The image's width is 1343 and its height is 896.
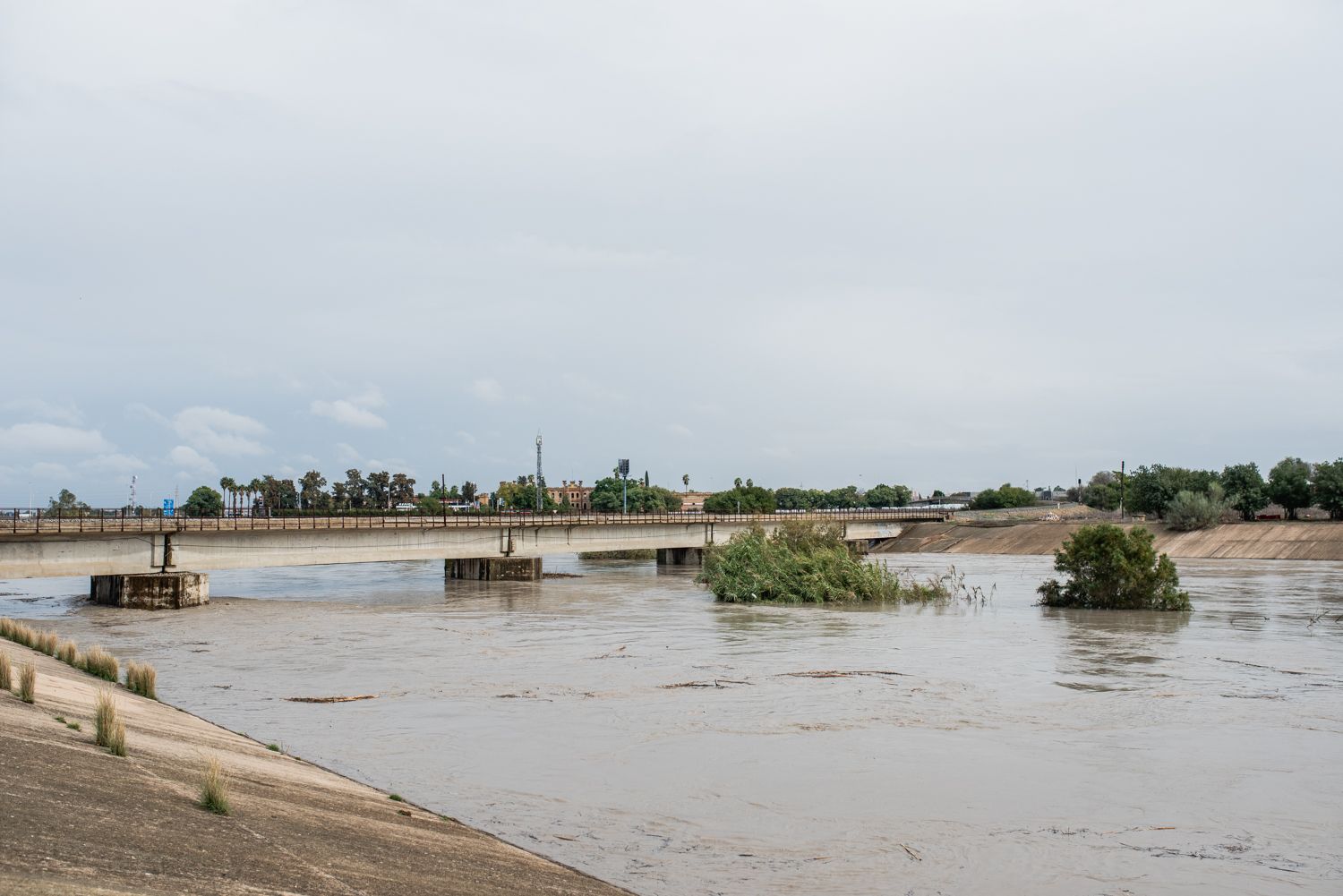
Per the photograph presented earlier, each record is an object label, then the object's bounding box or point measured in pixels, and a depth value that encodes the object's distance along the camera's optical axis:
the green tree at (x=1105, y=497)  177.75
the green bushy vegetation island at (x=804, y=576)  58.62
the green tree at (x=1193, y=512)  112.56
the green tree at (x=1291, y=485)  129.75
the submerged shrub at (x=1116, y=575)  51.91
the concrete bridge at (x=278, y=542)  53.34
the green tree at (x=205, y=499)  185.36
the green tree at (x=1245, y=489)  133.75
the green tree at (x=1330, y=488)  121.06
